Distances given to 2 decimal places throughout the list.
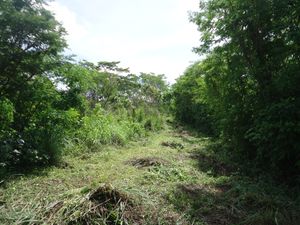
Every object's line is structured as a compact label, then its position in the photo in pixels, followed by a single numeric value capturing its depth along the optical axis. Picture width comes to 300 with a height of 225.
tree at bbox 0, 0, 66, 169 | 3.80
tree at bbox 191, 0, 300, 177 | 3.56
